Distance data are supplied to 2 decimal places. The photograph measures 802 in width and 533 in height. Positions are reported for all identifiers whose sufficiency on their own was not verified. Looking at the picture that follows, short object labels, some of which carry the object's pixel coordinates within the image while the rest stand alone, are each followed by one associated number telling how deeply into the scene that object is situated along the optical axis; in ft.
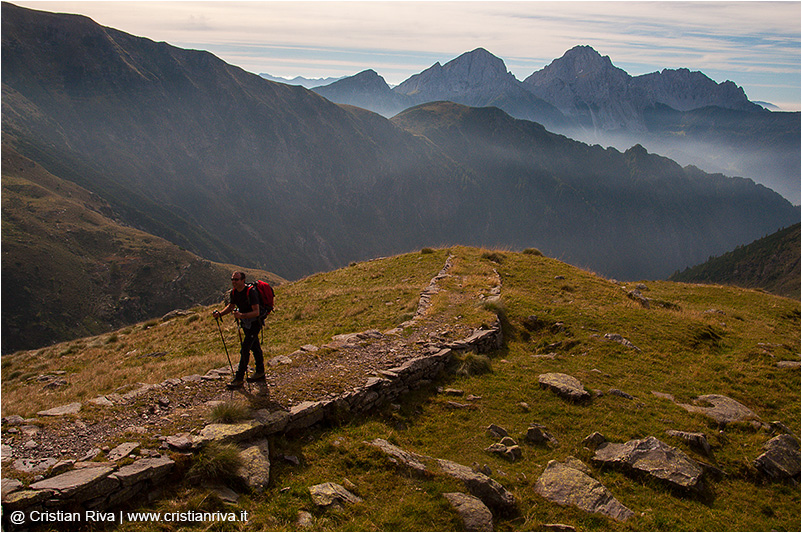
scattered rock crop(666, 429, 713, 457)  36.11
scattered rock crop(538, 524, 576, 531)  26.79
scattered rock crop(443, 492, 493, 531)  26.30
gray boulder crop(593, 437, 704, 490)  31.81
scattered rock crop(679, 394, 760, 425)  41.06
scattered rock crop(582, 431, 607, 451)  35.74
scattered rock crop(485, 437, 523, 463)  34.30
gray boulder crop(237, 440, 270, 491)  27.63
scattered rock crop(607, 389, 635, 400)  43.52
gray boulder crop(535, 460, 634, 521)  28.68
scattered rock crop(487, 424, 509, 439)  37.09
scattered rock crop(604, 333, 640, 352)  57.06
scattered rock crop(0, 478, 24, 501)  23.52
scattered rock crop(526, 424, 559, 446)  36.50
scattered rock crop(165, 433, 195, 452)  28.55
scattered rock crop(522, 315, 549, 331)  64.18
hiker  37.50
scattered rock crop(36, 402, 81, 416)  33.04
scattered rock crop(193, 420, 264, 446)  29.89
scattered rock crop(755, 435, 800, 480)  34.37
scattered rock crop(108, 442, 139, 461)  27.27
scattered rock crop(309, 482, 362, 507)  26.84
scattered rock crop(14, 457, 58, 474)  25.57
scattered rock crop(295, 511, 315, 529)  25.00
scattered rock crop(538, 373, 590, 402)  42.55
